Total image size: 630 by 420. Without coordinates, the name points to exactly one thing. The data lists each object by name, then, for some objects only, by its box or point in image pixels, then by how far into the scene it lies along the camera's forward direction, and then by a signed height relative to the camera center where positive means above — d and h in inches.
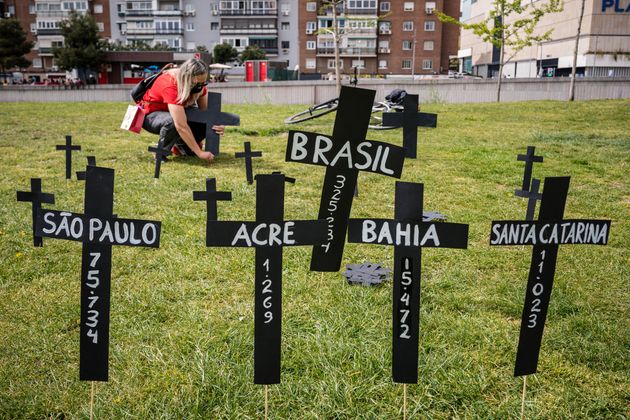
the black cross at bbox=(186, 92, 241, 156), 267.1 -12.1
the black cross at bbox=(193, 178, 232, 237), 152.2 -27.7
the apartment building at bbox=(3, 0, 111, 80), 2790.4 +306.0
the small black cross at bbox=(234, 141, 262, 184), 237.1 -27.1
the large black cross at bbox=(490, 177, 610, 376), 80.9 -20.3
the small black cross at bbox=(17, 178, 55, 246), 144.5 -27.9
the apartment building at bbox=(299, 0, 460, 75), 2674.7 +248.0
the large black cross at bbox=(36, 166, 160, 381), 76.8 -19.5
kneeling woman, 275.3 -8.1
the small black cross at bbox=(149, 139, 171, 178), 258.8 -29.8
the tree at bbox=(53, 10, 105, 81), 2128.4 +155.9
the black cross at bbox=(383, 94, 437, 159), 197.9 -9.1
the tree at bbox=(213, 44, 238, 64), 2522.1 +162.4
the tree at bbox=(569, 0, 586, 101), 831.9 +12.4
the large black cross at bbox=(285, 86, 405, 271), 103.9 -11.8
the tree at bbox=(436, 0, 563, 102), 897.5 +116.4
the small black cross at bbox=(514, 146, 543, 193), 190.9 -23.5
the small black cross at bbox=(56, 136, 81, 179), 243.1 -26.1
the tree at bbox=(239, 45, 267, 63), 2512.3 +158.2
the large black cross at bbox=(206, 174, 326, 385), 76.0 -20.2
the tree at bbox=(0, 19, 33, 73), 2133.4 +153.1
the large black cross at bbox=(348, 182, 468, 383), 77.6 -20.3
